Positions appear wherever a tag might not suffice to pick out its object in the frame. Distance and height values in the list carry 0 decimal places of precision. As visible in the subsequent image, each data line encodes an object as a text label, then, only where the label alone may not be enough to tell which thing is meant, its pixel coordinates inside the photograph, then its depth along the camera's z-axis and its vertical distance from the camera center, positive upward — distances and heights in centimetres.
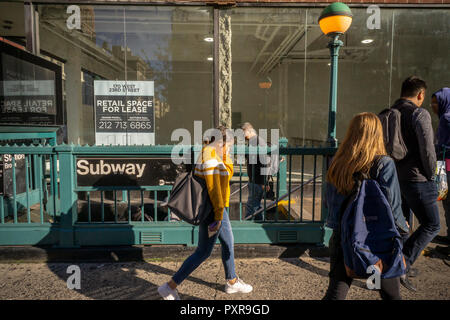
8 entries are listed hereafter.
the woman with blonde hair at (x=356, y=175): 213 -29
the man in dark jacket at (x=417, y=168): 314 -35
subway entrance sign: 406 -50
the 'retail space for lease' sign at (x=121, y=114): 743 +41
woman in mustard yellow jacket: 283 -81
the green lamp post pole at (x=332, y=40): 384 +115
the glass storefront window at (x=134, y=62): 750 +188
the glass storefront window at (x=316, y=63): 794 +216
